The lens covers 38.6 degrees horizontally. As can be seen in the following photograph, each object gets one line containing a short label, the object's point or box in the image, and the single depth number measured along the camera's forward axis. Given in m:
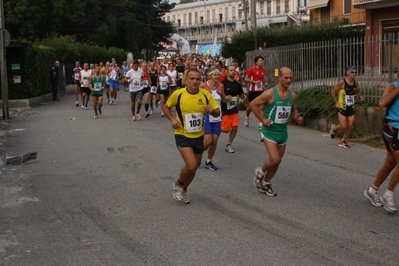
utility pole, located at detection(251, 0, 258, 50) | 26.30
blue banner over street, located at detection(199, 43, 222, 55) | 69.93
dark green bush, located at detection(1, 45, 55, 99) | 24.12
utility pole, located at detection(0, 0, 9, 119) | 18.58
